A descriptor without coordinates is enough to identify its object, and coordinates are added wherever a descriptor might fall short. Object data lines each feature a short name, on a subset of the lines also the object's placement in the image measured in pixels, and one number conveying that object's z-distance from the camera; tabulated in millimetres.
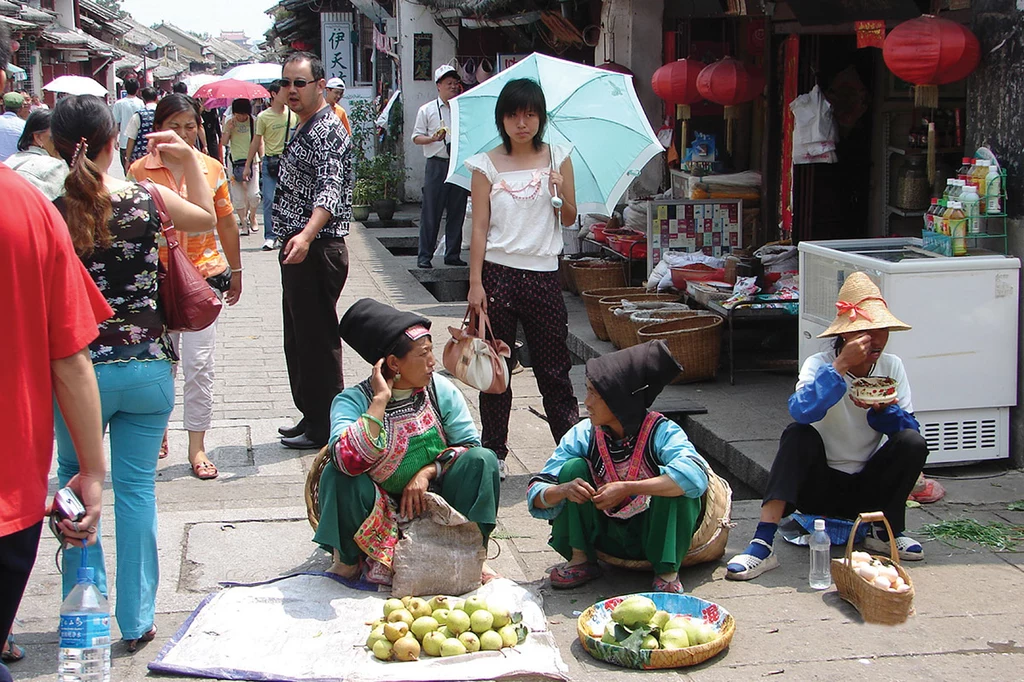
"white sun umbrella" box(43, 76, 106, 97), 15383
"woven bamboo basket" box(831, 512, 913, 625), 4043
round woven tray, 3791
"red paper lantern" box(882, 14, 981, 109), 5613
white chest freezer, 5477
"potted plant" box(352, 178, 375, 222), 17172
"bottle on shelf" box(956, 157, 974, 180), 5707
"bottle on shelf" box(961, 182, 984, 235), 5586
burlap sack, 4254
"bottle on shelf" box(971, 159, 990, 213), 5582
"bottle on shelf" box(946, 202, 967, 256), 5629
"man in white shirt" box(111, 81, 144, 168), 15109
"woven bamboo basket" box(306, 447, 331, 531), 4414
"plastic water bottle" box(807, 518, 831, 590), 4412
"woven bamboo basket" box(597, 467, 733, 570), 4438
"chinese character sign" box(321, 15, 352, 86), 25531
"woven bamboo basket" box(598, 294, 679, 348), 8219
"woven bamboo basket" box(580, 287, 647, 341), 8938
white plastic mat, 3711
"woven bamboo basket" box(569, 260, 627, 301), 9945
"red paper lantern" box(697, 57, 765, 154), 8797
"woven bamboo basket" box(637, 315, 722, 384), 7480
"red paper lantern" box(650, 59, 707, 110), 9211
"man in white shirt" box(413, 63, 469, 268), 12117
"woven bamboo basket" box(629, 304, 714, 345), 7945
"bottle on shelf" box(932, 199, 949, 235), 5699
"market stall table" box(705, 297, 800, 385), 7543
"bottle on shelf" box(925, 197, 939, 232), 5836
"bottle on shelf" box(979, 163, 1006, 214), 5555
